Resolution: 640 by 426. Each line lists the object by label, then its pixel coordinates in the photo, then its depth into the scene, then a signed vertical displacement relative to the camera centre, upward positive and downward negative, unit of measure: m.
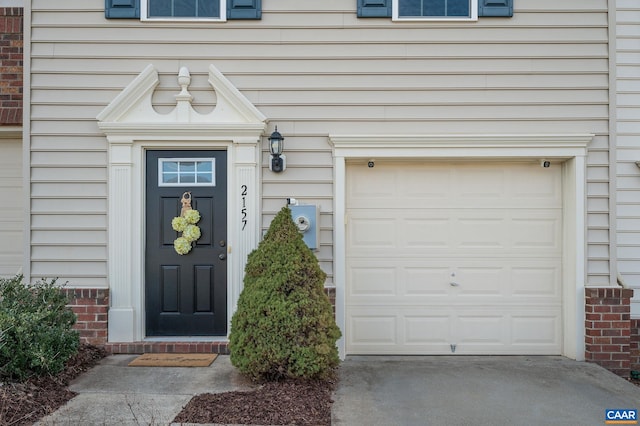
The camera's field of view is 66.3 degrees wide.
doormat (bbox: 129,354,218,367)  4.83 -1.48
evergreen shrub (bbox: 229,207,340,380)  4.16 -0.90
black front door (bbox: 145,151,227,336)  5.35 -0.39
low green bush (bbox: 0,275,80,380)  4.04 -1.01
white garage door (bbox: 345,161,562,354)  5.46 -0.58
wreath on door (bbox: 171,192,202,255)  5.27 -0.16
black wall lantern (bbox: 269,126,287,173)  5.17 +0.65
